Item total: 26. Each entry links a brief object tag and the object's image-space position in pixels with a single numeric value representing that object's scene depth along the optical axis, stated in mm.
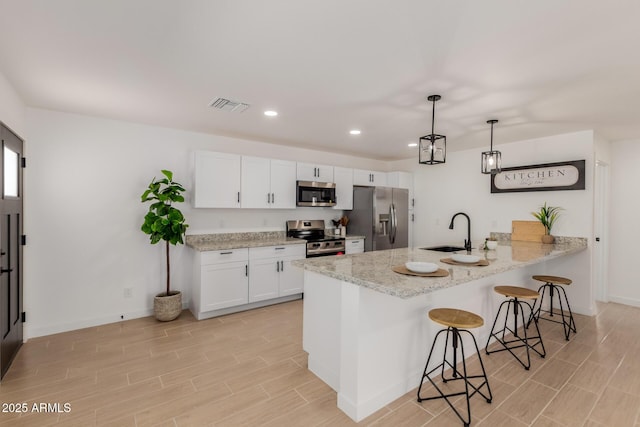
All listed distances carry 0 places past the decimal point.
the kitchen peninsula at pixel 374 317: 1983
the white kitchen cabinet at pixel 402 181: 5797
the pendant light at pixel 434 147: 2544
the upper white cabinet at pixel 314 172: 4820
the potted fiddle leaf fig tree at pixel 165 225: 3469
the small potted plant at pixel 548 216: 4125
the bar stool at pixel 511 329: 2746
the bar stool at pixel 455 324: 2004
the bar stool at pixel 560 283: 3318
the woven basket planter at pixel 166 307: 3615
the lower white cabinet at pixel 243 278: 3725
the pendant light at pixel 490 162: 3154
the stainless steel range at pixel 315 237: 4652
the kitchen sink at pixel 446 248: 3573
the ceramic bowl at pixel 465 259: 2498
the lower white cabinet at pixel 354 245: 5031
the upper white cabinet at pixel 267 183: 4297
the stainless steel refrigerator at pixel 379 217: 5188
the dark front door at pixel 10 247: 2490
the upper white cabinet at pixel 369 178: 5500
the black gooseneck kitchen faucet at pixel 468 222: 4916
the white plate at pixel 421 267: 2055
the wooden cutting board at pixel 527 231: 4254
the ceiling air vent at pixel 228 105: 2922
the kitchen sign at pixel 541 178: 3949
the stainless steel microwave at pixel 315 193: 4766
